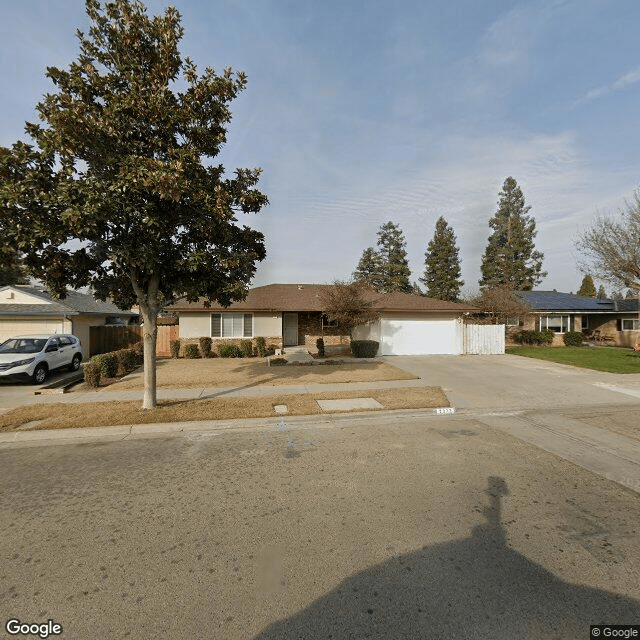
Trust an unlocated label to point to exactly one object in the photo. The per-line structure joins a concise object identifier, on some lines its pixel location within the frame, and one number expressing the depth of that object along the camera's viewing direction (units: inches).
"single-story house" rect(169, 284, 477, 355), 785.6
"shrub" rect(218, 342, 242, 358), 740.6
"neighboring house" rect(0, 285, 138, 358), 681.6
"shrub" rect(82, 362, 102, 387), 459.8
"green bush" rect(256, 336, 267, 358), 753.5
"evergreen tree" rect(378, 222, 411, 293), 1839.3
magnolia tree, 263.6
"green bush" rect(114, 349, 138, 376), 544.1
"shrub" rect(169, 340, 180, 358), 747.4
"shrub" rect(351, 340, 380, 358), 737.0
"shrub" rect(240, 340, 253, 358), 743.7
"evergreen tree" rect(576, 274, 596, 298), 1989.5
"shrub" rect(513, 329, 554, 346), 1024.9
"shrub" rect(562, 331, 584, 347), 1014.4
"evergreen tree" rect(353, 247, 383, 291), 1879.9
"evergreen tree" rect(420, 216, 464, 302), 1700.3
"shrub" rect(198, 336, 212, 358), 737.0
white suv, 475.2
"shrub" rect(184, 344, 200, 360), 725.3
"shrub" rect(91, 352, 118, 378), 498.5
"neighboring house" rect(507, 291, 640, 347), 1072.2
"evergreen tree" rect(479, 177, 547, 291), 1594.5
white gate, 802.8
